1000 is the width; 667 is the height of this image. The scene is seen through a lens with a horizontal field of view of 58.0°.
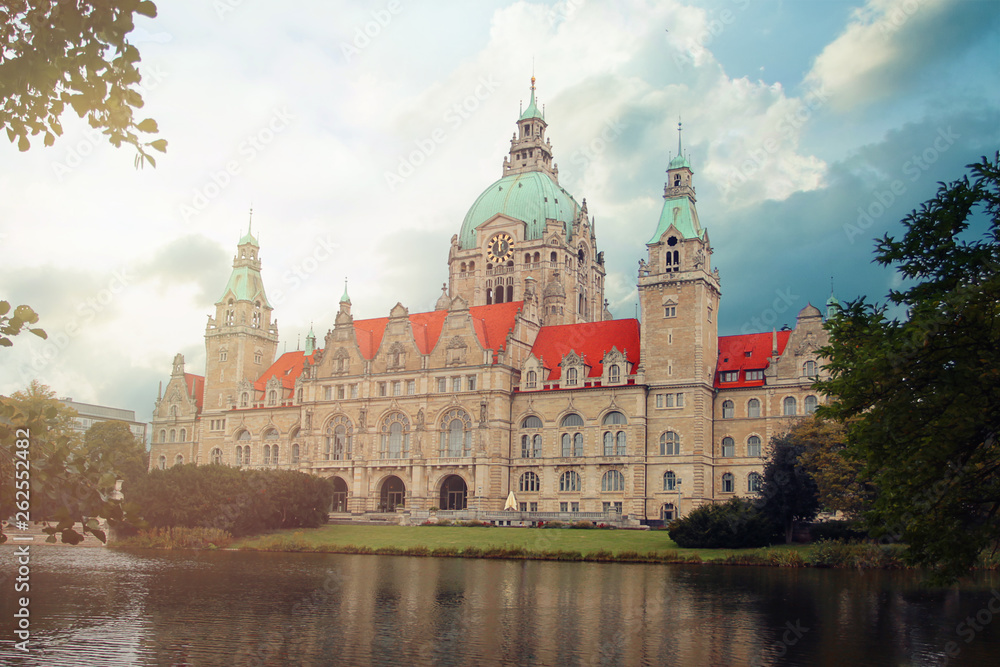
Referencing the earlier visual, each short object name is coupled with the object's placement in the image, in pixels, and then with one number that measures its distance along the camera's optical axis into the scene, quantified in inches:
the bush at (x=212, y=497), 2450.8
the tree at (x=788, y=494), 2218.3
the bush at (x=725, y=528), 2166.6
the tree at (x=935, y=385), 845.8
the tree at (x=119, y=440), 3914.9
